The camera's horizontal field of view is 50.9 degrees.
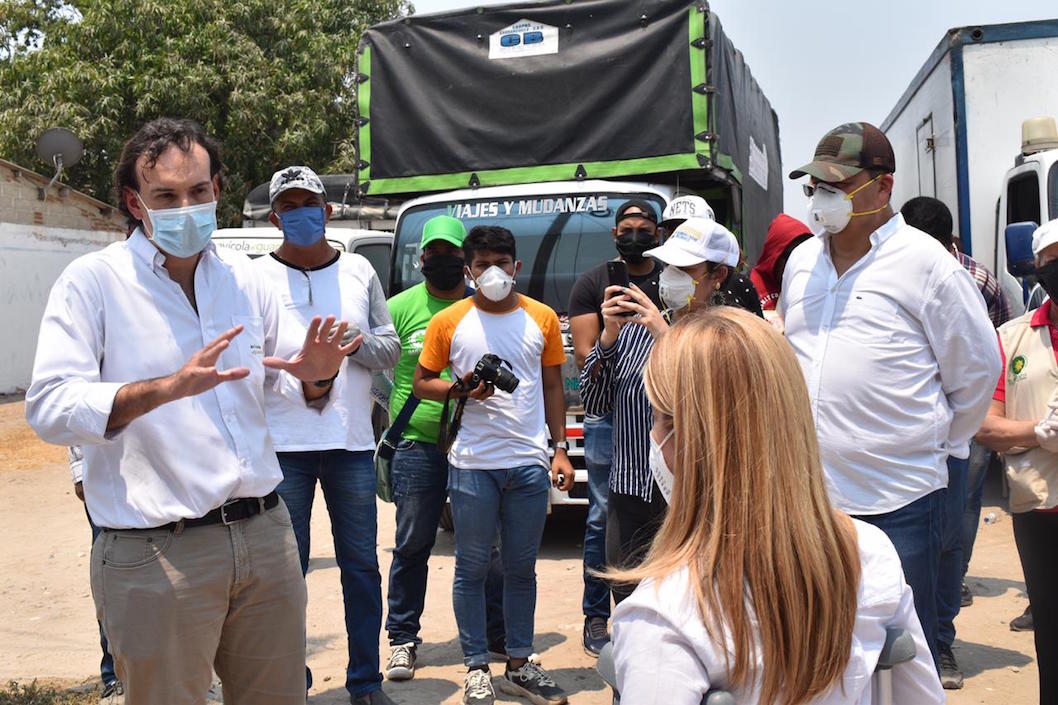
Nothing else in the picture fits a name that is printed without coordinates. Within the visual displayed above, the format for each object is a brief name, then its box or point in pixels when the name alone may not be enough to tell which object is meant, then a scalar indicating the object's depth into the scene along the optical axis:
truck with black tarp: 7.55
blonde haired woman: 1.67
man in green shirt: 5.30
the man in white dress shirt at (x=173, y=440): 2.75
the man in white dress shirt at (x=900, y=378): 3.44
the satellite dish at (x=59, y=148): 19.31
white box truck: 8.80
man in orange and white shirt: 4.86
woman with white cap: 4.18
